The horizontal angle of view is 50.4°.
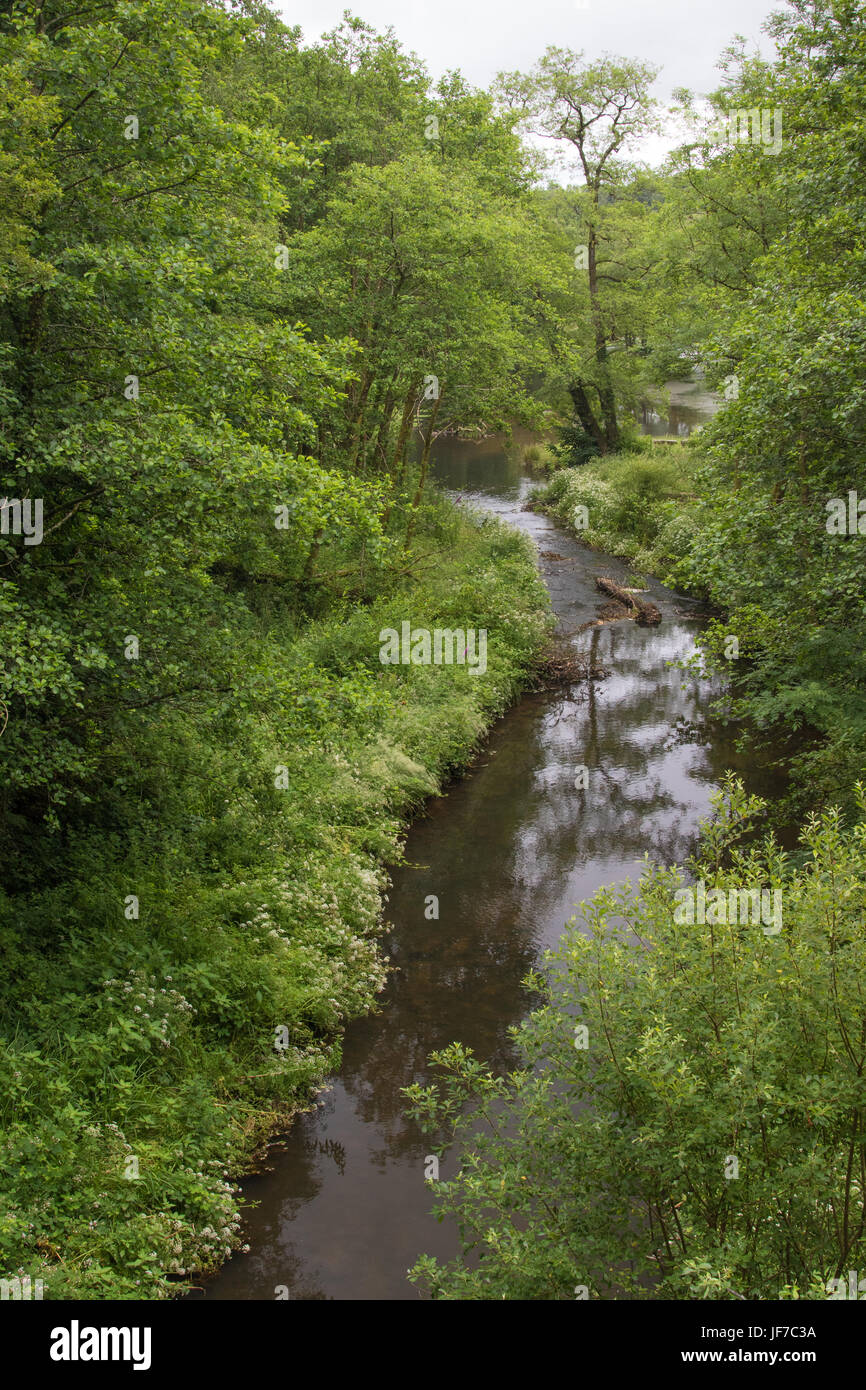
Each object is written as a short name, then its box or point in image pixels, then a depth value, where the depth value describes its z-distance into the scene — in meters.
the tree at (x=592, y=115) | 31.92
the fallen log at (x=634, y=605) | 21.94
